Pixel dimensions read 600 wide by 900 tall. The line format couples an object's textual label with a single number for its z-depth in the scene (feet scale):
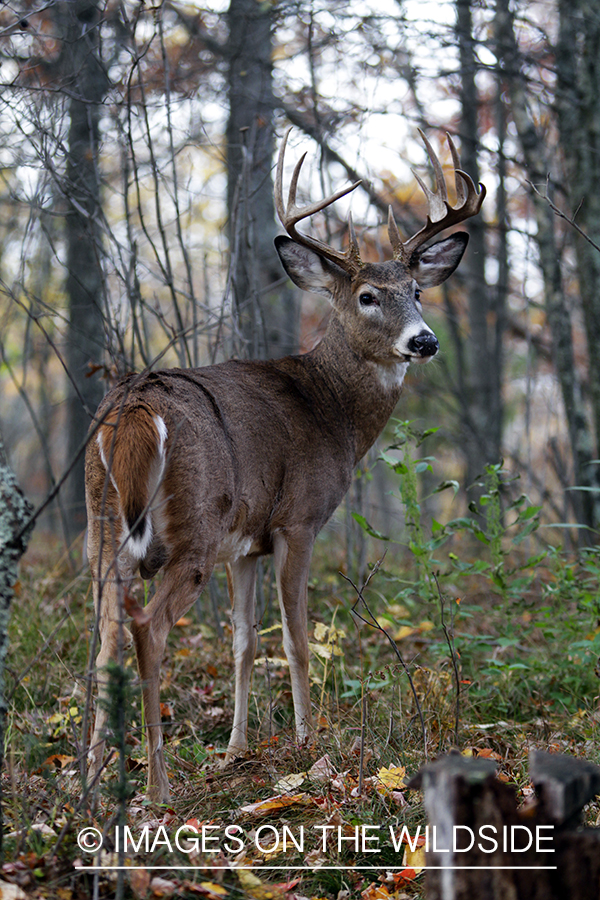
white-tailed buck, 20.62
